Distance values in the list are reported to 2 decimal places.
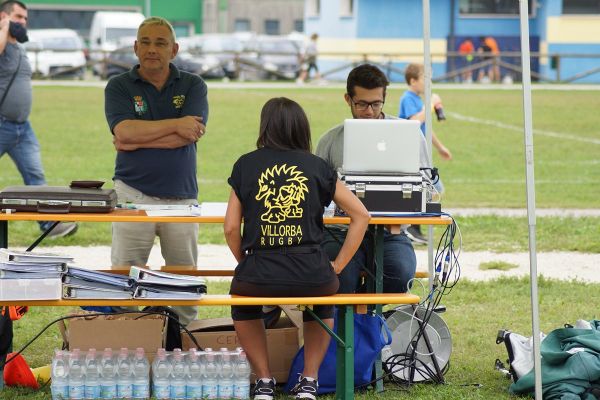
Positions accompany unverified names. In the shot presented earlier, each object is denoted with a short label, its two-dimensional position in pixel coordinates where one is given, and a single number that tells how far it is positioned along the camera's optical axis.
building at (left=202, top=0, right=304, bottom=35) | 125.94
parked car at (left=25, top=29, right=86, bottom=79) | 76.00
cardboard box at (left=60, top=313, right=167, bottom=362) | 12.49
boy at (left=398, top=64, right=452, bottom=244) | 23.02
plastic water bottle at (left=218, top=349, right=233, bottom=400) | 11.97
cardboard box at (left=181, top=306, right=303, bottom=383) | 12.73
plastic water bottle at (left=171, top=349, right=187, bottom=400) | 11.98
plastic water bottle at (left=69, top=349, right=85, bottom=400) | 11.80
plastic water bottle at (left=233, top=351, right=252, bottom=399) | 11.99
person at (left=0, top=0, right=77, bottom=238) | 20.59
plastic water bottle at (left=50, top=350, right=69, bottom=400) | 11.80
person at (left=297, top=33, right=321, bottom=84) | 77.36
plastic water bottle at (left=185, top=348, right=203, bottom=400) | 11.98
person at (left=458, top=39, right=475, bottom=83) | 79.24
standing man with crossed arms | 13.97
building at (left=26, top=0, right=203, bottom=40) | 116.81
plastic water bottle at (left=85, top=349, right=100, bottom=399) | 11.87
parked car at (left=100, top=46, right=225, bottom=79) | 75.44
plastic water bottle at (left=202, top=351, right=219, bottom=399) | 12.01
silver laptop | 12.48
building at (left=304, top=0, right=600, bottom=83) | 82.12
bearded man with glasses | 13.08
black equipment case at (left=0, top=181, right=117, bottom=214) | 11.78
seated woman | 11.34
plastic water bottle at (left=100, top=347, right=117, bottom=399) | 11.90
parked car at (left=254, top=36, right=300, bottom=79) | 80.19
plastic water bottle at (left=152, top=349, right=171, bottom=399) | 11.96
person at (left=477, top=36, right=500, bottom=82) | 78.71
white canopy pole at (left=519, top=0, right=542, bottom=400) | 11.12
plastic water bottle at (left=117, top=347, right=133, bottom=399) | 11.90
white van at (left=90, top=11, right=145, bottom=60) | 94.37
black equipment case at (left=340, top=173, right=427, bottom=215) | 12.29
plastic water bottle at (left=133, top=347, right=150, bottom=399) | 11.96
